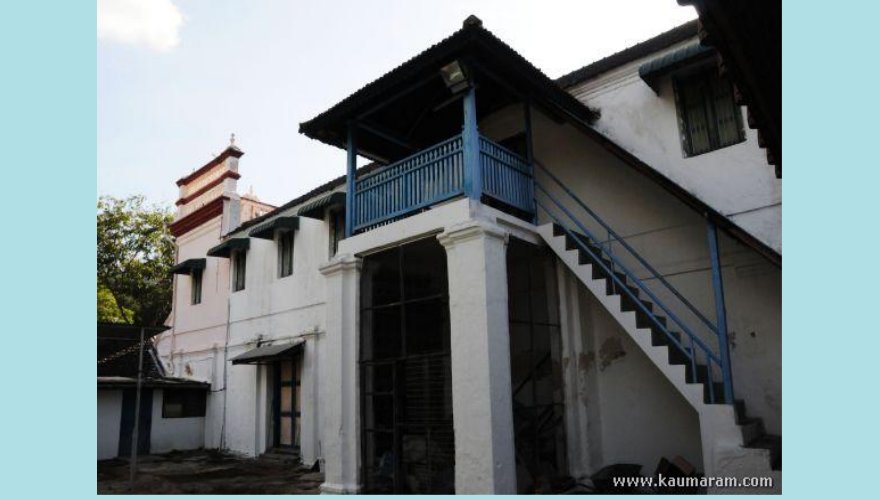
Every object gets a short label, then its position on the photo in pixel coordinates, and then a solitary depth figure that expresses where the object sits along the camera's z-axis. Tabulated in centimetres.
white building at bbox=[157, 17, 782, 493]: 720
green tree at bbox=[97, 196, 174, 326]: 2128
